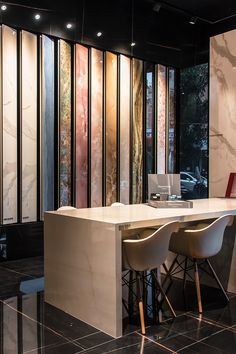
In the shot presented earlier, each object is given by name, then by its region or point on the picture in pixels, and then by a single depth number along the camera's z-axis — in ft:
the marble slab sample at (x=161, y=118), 23.04
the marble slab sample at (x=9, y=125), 16.94
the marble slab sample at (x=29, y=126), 17.60
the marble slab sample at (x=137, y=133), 21.71
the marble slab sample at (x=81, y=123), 19.26
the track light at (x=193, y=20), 22.85
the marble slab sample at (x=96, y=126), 19.94
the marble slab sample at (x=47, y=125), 18.16
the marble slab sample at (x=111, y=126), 20.58
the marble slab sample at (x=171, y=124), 23.80
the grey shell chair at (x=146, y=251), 9.54
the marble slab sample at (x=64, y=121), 18.62
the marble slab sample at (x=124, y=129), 21.15
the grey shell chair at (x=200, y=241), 10.86
